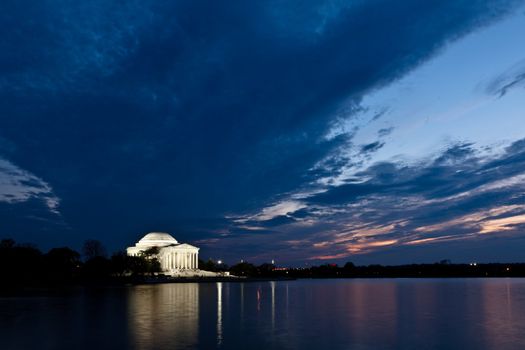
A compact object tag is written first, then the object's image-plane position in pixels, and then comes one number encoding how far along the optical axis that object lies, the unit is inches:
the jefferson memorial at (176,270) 7321.9
